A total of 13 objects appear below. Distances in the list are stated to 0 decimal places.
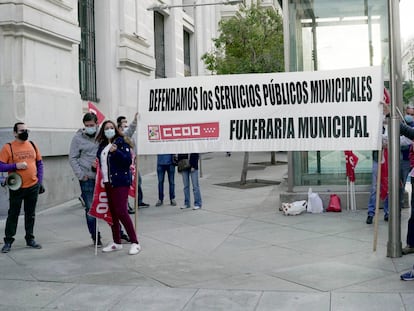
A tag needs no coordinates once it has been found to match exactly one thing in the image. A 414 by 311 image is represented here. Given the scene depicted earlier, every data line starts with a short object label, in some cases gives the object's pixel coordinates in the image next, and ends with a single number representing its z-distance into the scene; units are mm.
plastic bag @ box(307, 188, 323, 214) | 10117
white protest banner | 7809
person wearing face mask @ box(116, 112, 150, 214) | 7809
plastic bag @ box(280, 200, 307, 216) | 9883
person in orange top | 7566
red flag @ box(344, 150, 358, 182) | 10297
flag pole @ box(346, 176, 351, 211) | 10281
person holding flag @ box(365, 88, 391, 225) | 8914
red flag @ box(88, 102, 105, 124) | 8498
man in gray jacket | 7723
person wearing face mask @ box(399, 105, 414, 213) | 8398
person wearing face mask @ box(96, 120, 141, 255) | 7184
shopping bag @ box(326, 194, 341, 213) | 10070
